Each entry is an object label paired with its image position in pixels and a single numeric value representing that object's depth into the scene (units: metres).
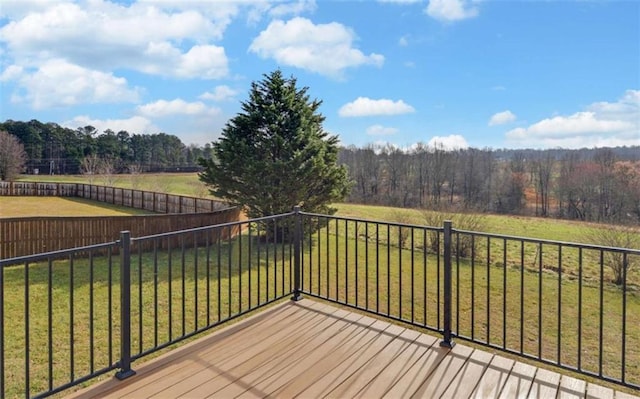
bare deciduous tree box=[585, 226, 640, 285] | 7.65
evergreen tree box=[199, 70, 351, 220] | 8.59
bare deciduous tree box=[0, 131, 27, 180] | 29.59
